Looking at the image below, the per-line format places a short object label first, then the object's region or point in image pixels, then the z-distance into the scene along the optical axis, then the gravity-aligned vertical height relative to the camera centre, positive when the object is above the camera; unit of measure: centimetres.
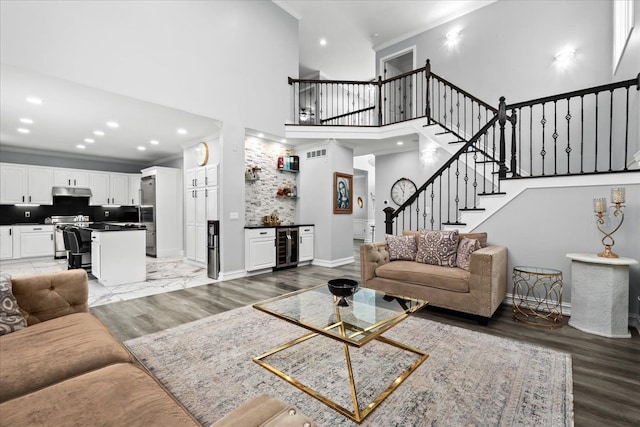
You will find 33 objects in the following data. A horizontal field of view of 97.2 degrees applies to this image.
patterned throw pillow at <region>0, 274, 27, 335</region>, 168 -63
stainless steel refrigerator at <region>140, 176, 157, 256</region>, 725 -1
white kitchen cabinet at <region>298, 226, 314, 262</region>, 606 -76
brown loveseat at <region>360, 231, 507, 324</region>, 291 -80
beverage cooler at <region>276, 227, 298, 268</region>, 568 -79
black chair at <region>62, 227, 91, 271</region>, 498 -75
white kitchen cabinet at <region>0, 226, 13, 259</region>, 644 -78
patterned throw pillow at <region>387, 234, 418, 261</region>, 381 -54
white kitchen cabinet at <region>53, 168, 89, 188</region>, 737 +83
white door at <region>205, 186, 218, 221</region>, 545 +13
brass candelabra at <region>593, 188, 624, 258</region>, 278 -4
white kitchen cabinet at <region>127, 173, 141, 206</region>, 868 +57
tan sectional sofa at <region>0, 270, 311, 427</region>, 94 -72
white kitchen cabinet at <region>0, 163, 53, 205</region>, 664 +60
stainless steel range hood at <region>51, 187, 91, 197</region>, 732 +45
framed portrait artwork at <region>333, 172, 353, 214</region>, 611 +35
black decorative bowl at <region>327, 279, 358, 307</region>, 229 -65
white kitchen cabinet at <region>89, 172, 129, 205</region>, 801 +60
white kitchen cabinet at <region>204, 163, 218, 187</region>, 546 +66
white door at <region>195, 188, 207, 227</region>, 580 +3
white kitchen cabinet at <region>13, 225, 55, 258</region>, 669 -76
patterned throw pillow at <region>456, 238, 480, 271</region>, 331 -50
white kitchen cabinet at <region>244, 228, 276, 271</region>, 527 -76
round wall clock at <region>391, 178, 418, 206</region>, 703 +49
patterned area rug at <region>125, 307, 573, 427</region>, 165 -119
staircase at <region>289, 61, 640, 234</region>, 357 +117
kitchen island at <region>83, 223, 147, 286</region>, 443 -75
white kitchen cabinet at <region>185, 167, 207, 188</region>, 580 +67
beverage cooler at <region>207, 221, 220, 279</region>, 495 -72
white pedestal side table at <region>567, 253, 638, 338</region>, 263 -83
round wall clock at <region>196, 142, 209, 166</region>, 592 +118
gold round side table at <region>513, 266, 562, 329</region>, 301 -106
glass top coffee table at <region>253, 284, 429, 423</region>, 169 -79
